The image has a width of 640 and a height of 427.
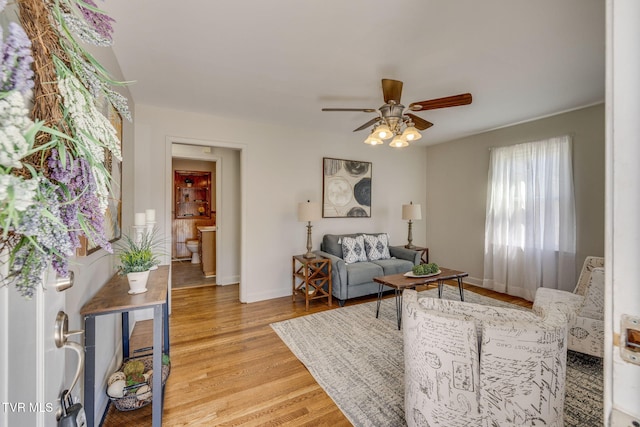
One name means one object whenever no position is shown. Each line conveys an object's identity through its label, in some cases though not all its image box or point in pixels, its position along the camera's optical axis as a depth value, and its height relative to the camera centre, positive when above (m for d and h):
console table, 1.43 -0.58
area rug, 1.77 -1.31
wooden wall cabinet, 6.85 +0.45
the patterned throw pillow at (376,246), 4.34 -0.56
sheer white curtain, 3.55 -0.08
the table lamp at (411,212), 4.65 +0.02
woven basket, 1.76 -1.26
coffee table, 2.97 -0.79
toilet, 6.32 -0.89
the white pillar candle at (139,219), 2.23 -0.06
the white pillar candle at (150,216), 2.25 -0.04
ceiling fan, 2.29 +0.92
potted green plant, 1.68 -0.36
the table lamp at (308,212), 3.74 +0.01
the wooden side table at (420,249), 4.63 -0.63
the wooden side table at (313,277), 3.67 -0.93
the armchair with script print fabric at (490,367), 1.20 -0.72
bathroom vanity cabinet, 5.18 -0.81
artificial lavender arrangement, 0.33 +0.11
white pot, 1.67 -0.45
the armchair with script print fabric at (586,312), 2.16 -0.86
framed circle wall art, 4.50 +0.43
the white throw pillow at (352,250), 4.08 -0.59
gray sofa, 3.66 -0.81
